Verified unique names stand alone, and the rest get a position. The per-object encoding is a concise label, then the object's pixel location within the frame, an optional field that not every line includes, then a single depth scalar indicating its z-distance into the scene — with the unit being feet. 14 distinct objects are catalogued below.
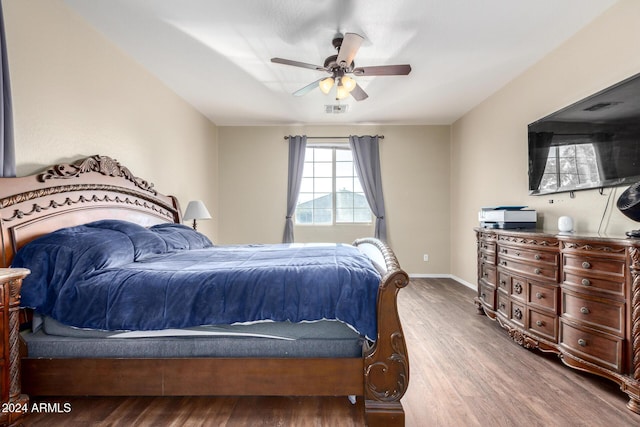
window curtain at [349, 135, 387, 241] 16.56
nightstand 4.53
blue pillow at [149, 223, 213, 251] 8.56
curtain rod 16.83
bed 5.12
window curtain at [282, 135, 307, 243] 16.60
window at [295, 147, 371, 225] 17.12
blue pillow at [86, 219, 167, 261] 7.05
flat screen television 6.74
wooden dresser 5.70
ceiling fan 8.09
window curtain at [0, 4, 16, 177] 5.52
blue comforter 5.18
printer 9.63
